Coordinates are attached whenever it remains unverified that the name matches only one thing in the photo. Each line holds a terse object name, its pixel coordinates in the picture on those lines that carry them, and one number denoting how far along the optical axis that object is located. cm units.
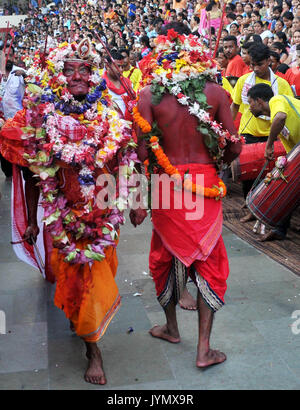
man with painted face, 346
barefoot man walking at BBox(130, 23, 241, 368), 360
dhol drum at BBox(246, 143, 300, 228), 560
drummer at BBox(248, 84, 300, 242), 549
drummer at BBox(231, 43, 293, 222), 621
